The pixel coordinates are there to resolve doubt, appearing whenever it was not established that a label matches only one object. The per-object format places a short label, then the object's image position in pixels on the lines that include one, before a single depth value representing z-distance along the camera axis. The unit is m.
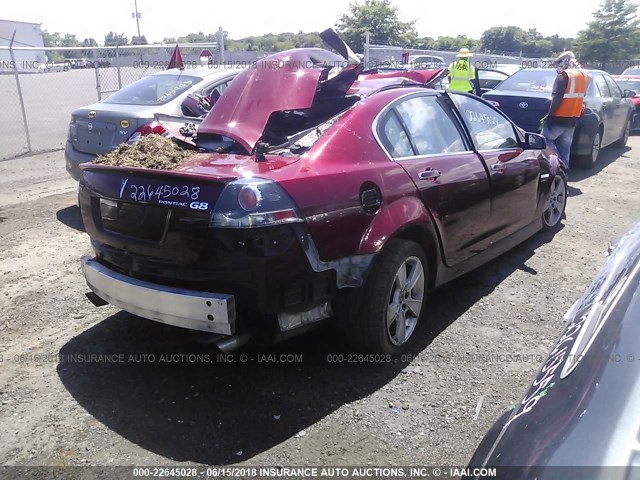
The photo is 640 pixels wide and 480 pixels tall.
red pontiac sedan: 2.81
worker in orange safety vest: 7.77
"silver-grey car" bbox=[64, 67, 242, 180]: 6.27
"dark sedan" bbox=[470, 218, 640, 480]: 1.20
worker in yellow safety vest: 10.69
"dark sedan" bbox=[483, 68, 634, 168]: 8.77
